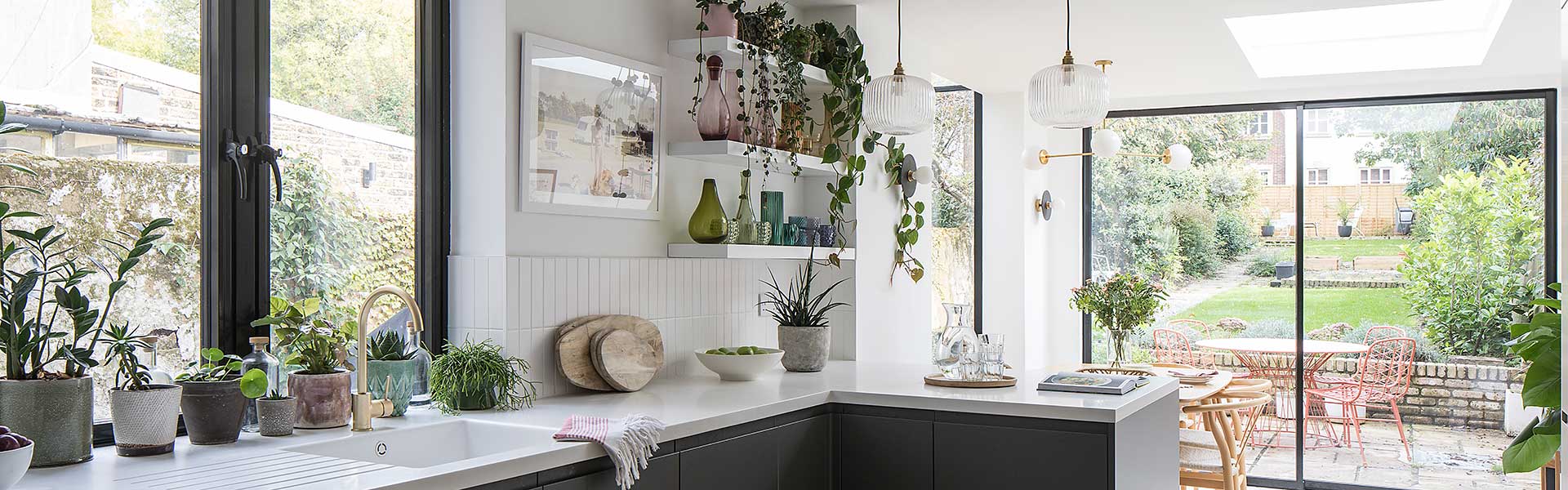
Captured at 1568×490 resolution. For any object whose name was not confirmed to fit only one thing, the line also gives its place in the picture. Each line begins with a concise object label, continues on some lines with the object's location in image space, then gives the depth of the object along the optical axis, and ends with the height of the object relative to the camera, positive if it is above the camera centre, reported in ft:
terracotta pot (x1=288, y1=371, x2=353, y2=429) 7.04 -0.99
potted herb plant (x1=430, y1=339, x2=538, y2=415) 7.95 -0.98
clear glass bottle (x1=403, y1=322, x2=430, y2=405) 7.93 -0.89
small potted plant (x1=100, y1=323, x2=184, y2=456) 6.03 -0.90
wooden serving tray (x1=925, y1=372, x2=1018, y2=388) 9.32 -1.18
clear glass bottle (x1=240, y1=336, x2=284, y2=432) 6.77 -0.74
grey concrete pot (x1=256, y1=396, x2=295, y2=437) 6.84 -1.07
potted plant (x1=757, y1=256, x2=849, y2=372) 10.89 -0.88
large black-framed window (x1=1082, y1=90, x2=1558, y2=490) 19.36 +0.87
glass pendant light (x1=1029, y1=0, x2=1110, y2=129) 9.74 +1.32
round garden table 19.57 -2.32
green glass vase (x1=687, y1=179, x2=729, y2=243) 10.54 +0.19
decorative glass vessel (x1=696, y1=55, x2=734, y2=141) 10.50 +1.22
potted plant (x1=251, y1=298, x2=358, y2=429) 7.05 -0.81
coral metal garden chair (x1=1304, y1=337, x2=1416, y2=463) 19.07 -2.40
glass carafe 9.54 -0.89
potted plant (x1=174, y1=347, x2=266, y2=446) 6.42 -0.91
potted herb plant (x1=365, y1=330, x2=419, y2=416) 7.60 -0.87
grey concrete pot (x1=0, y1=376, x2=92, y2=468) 5.57 -0.88
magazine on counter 8.87 -1.15
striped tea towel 6.70 -1.19
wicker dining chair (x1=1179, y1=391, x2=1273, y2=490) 15.03 -2.89
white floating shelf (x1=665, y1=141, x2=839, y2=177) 10.31 +0.86
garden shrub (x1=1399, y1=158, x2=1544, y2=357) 18.12 -0.24
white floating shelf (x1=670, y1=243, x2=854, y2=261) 10.43 -0.08
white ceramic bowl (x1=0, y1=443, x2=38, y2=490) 4.91 -0.99
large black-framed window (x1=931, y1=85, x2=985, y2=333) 19.60 +1.12
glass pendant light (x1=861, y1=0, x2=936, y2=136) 10.30 +1.31
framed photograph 8.89 +0.96
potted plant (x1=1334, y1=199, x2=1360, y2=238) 19.47 +0.53
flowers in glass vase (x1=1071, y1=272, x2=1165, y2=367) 17.35 -0.95
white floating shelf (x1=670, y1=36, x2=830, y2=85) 10.42 +1.85
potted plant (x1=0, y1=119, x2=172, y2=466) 5.62 -0.49
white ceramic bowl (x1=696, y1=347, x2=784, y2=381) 9.98 -1.10
